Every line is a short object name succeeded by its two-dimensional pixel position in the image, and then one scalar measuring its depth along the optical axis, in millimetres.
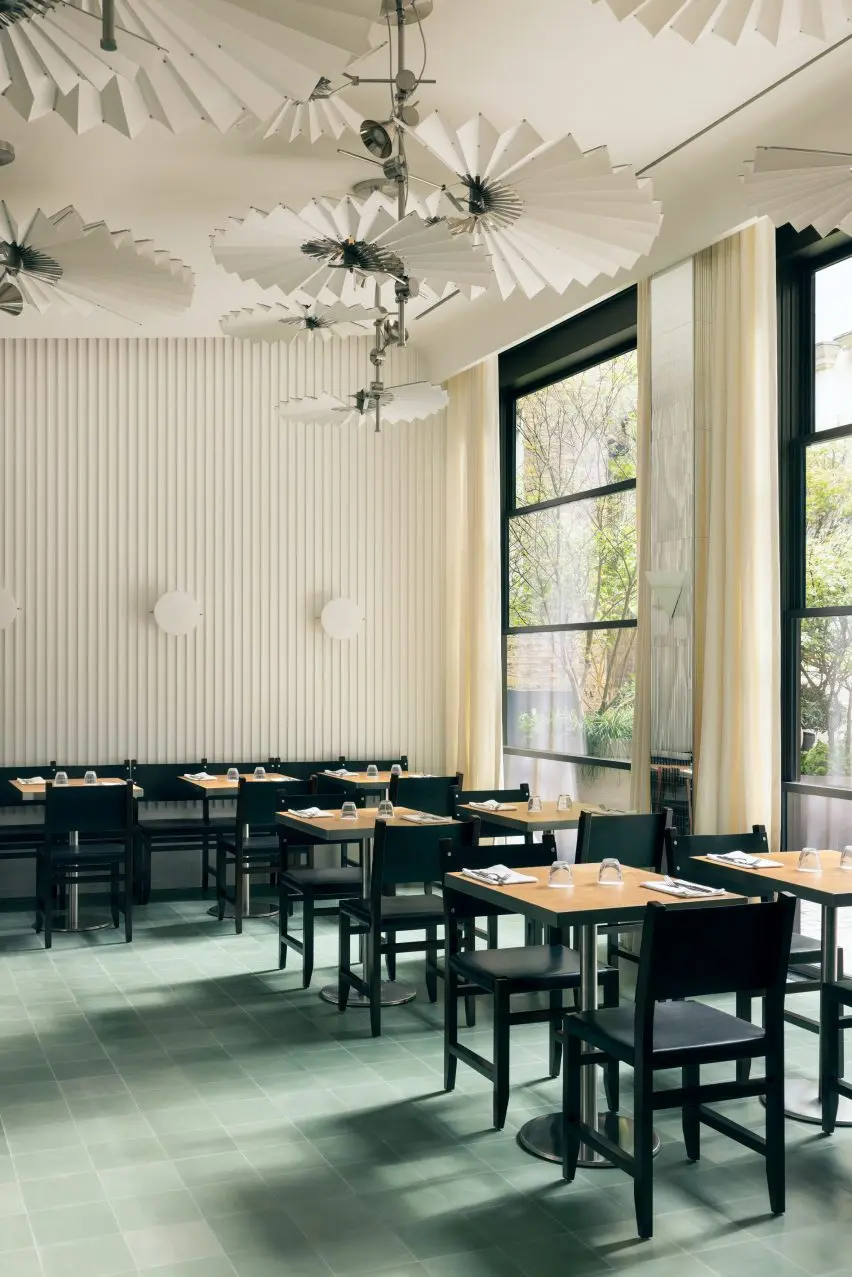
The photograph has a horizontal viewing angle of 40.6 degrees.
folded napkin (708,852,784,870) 4109
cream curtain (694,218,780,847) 5523
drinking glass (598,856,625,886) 3803
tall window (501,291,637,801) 7031
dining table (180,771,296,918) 7074
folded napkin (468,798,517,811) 6044
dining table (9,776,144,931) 6625
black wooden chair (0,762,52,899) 7227
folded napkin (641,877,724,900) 3592
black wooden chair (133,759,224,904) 7582
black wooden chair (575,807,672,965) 4770
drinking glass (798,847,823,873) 4055
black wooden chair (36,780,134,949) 6262
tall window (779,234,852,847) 5387
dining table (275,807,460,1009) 5156
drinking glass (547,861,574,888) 3729
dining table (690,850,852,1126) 3705
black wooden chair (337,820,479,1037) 4676
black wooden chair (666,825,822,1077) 4023
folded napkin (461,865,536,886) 3740
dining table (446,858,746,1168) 3330
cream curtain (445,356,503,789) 8188
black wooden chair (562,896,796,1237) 2938
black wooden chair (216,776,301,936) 6660
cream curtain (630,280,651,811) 6191
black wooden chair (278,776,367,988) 5348
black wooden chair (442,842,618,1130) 3590
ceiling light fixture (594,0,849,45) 2848
